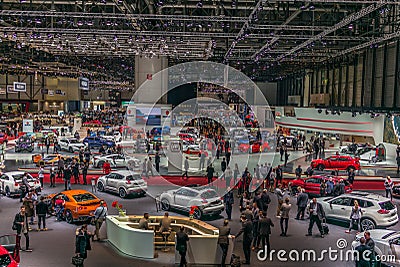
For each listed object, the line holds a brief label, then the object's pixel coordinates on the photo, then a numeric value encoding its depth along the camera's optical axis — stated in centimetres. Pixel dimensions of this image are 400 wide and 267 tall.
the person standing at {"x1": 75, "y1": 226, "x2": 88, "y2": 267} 1027
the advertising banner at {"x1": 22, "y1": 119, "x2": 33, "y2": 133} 3475
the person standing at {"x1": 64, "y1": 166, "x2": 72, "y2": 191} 1933
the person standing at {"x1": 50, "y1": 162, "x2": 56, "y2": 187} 2058
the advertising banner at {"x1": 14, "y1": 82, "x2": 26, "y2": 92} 4534
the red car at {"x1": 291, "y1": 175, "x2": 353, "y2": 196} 1912
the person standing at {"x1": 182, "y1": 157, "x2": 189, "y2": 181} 2234
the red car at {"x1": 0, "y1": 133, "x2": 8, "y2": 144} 3528
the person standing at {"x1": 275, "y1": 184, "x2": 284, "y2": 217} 1498
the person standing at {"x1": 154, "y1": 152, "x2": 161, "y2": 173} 2347
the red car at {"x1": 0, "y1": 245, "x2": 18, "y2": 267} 897
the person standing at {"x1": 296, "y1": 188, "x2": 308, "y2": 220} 1510
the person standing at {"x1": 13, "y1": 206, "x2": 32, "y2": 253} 1177
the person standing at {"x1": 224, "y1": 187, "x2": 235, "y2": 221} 1509
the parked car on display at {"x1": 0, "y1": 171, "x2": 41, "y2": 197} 1827
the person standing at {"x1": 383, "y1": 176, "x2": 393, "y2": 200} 1866
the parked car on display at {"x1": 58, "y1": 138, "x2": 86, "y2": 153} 3201
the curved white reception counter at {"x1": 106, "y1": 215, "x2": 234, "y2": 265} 1088
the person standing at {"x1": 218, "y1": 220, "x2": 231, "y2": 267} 1060
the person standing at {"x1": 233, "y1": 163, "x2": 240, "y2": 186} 2065
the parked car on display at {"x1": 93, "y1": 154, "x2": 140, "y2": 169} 2516
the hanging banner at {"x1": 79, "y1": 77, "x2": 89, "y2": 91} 4182
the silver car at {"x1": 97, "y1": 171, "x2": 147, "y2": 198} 1823
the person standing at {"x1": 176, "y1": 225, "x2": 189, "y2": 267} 1048
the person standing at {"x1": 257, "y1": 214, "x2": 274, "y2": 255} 1168
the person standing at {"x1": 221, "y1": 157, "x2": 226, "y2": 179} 2360
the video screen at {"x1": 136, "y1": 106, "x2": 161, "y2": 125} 3847
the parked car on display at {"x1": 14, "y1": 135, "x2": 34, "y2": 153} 3192
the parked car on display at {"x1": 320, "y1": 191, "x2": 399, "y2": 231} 1400
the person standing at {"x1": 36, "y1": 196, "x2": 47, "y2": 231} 1341
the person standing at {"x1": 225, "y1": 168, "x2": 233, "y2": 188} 1962
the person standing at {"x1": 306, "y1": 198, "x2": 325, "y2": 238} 1331
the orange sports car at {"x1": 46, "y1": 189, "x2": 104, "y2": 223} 1447
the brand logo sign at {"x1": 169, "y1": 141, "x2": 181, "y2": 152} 2777
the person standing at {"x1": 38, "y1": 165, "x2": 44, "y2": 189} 1972
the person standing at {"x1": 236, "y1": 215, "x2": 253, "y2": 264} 1088
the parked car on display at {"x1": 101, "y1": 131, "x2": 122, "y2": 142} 3660
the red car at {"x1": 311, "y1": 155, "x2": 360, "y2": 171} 2575
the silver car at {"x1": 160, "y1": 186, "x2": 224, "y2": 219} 1505
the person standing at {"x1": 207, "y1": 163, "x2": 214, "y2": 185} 2100
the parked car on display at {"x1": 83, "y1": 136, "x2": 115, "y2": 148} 3433
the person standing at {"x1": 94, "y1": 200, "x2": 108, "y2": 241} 1266
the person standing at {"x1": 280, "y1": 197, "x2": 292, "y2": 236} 1341
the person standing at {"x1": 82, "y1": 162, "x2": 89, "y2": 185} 2128
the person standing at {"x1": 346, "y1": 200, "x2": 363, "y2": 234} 1366
